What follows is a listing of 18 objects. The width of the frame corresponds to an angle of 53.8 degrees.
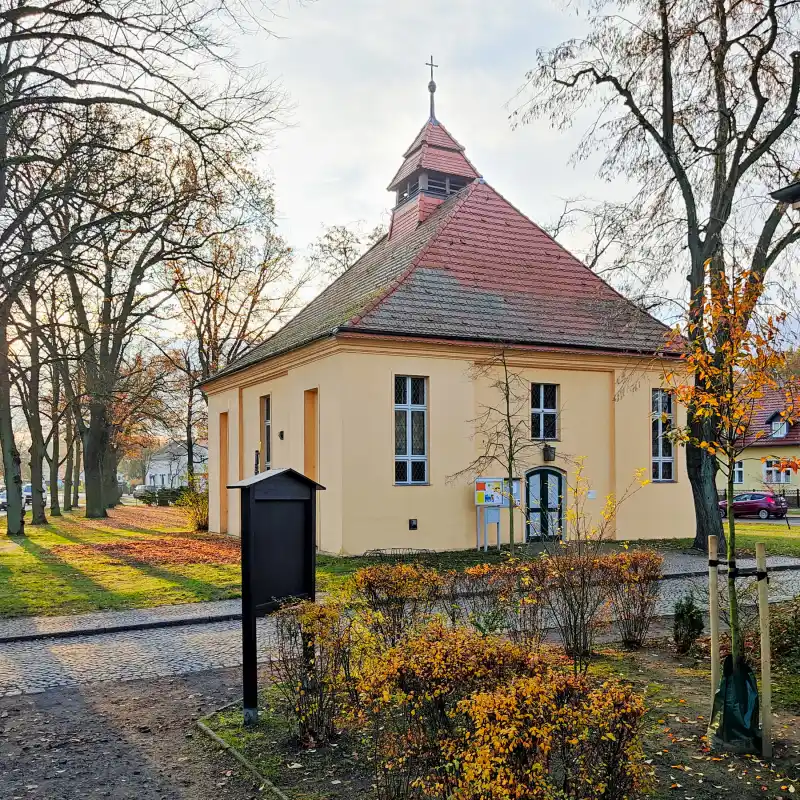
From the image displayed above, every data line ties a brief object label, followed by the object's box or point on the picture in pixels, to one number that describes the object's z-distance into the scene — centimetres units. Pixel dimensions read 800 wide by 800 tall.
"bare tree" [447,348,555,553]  1922
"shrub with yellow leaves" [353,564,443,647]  679
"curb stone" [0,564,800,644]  993
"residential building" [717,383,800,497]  4578
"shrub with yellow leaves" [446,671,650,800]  358
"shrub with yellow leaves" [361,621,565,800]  431
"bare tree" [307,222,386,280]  3931
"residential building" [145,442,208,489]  7812
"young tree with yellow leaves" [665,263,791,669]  588
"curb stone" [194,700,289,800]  483
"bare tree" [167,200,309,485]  3609
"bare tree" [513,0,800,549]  1736
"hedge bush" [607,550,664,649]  816
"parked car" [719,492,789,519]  3766
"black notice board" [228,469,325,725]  609
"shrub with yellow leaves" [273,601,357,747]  560
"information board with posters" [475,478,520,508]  1828
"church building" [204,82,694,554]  1822
